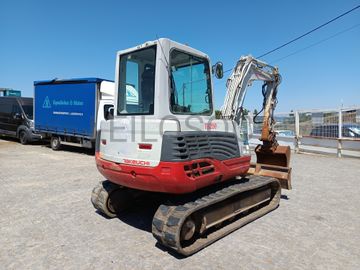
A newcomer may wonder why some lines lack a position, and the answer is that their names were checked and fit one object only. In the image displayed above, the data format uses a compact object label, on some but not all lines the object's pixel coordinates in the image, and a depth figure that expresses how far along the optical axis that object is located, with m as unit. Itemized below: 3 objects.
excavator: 3.52
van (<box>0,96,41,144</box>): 14.47
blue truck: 11.02
